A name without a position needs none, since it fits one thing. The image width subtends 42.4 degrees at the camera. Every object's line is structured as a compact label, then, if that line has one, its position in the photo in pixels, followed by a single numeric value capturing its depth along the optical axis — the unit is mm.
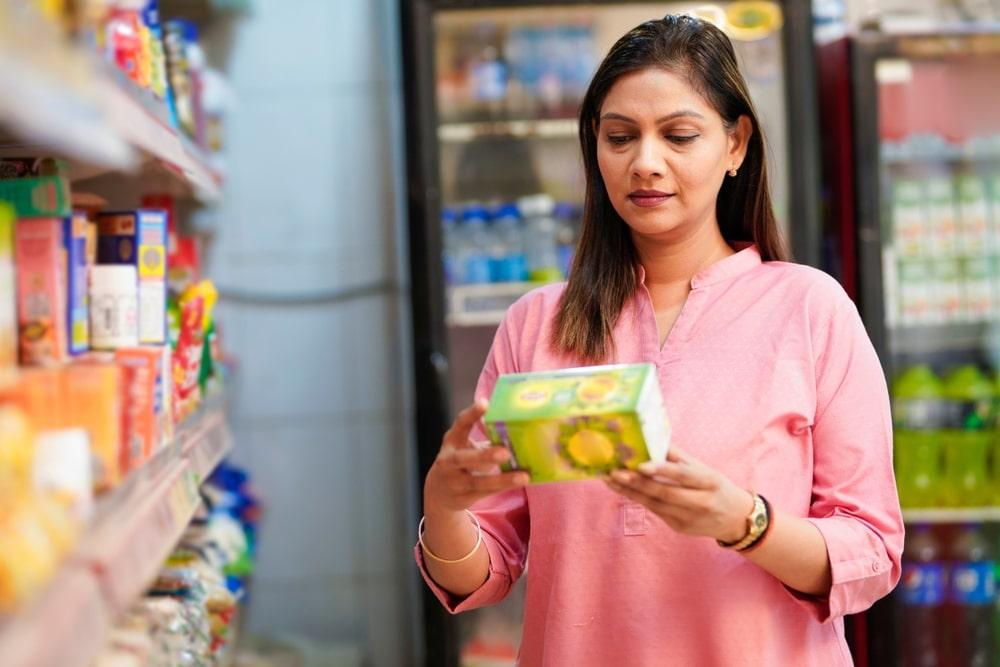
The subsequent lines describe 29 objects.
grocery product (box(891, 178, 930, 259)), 3725
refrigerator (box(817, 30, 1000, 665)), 3555
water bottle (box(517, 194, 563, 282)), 3887
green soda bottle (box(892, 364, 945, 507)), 3721
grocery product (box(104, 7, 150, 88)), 1801
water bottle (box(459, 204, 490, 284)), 3760
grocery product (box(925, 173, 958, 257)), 3732
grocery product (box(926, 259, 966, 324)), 3734
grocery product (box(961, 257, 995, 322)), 3768
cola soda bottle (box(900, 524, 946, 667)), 3740
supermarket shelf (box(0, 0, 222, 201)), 896
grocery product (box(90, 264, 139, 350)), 1793
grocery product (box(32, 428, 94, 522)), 1213
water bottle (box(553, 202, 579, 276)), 3898
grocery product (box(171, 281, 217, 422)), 2236
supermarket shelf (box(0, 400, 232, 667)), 995
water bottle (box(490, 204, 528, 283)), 3752
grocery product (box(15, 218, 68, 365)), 1453
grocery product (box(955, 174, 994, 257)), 3760
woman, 1698
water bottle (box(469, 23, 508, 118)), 3863
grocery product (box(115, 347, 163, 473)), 1573
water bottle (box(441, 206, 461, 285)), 3824
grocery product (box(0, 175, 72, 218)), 1537
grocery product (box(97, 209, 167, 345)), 1929
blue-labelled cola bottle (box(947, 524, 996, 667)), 3781
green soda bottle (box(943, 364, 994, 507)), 3725
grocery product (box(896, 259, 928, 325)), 3729
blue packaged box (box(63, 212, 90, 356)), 1611
